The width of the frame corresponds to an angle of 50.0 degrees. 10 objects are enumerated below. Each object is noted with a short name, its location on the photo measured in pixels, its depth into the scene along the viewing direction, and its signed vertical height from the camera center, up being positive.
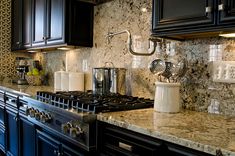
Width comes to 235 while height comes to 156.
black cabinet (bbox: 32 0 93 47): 2.42 +0.47
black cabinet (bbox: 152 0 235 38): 1.13 +0.27
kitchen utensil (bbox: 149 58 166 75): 1.64 +0.03
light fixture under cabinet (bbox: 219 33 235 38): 1.30 +0.19
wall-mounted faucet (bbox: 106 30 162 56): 1.76 +0.20
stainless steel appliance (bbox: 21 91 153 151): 1.41 -0.26
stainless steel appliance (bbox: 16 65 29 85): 3.56 -0.03
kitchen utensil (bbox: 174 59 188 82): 1.61 +0.02
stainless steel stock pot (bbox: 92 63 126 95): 2.04 -0.07
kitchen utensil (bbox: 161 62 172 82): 1.60 +0.00
